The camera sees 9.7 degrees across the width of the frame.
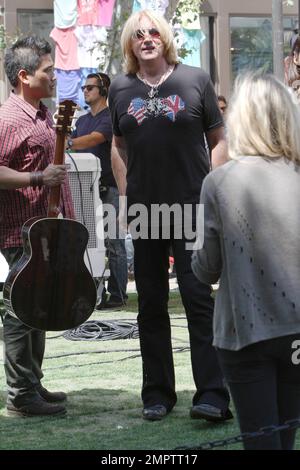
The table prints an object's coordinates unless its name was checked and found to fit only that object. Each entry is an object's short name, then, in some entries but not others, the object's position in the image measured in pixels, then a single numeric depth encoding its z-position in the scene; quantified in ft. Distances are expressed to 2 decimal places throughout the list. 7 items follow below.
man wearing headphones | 54.48
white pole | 52.88
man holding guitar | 30.02
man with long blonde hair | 29.26
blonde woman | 18.90
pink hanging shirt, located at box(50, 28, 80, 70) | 96.14
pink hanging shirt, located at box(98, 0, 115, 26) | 95.27
